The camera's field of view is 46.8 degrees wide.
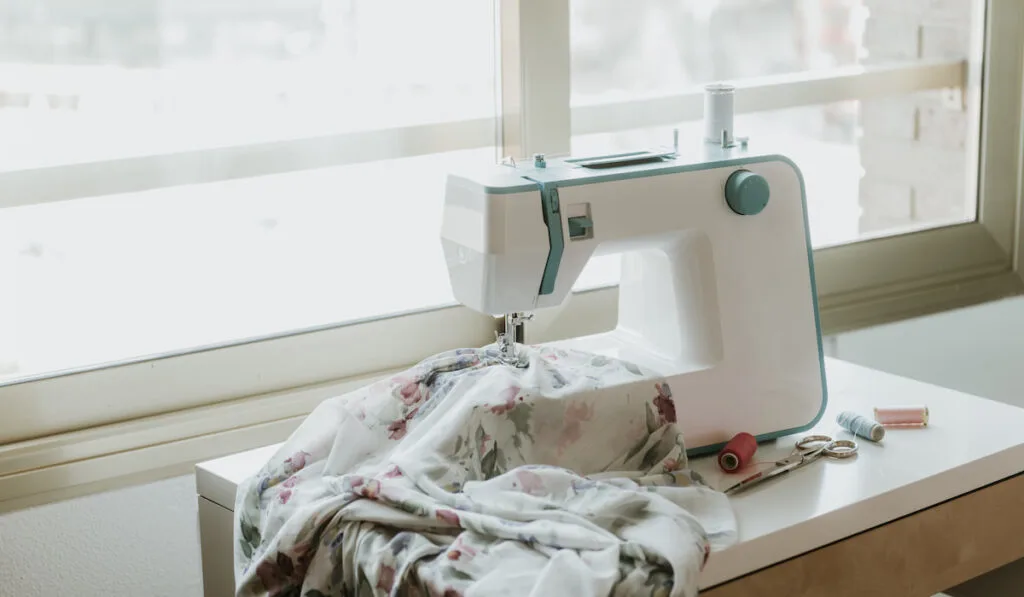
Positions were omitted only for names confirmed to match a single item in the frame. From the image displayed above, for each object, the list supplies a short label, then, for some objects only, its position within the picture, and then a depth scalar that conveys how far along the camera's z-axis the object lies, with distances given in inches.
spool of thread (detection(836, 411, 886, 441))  52.6
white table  44.8
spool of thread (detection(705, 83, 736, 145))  53.2
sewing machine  47.5
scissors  48.9
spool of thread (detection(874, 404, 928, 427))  54.2
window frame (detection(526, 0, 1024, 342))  85.8
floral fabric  39.8
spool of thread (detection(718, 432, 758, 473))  50.3
